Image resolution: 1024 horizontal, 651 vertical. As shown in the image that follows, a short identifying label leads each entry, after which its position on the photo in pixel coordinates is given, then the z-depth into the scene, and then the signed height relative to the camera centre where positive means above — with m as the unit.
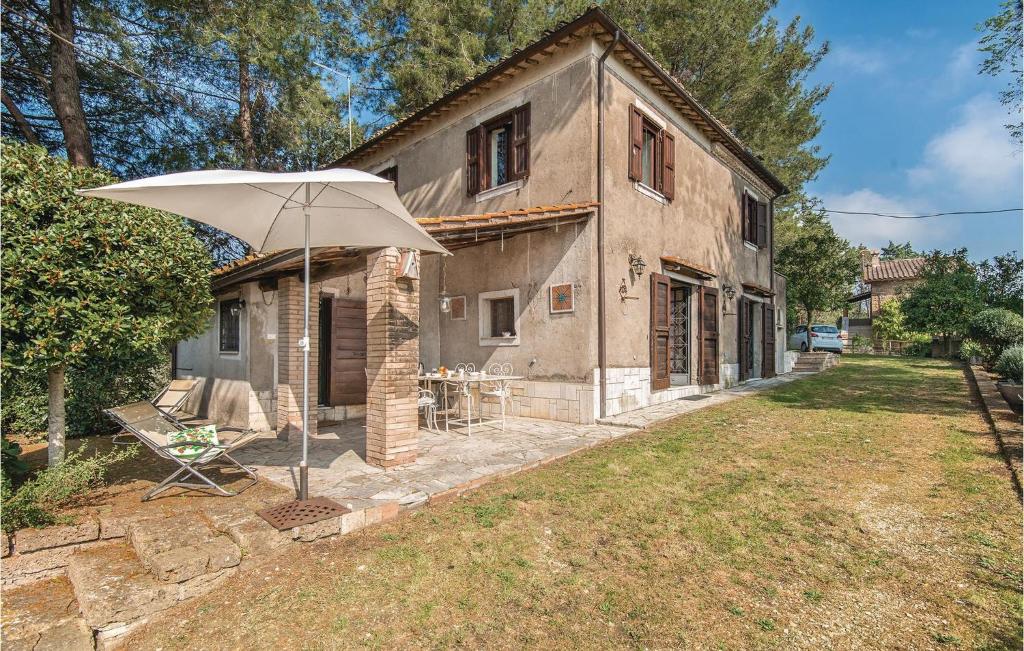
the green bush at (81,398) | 6.91 -1.01
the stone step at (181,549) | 2.77 -1.39
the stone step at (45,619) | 2.34 -1.58
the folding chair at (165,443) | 4.05 -1.03
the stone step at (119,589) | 2.48 -1.47
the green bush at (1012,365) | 8.48 -0.69
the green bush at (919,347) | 20.95 -0.77
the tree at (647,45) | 12.64 +8.30
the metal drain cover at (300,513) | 3.35 -1.38
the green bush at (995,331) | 13.40 -0.03
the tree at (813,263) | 20.12 +3.04
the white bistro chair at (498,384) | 7.96 -0.90
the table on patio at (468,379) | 6.54 -0.68
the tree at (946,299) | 17.77 +1.23
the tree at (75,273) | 3.40 +0.50
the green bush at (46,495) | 3.29 -1.23
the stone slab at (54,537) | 3.09 -1.42
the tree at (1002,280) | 17.41 +1.97
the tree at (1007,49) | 9.48 +6.11
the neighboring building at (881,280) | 30.52 +3.44
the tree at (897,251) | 55.72 +9.84
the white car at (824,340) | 21.50 -0.44
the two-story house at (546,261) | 7.33 +1.26
